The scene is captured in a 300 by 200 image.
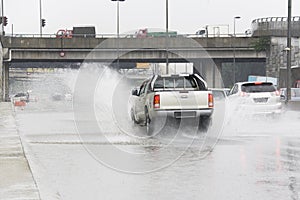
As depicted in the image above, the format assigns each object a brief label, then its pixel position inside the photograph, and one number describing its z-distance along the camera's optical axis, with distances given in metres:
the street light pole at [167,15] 54.16
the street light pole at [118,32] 68.77
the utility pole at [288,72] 37.59
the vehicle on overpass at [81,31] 75.94
